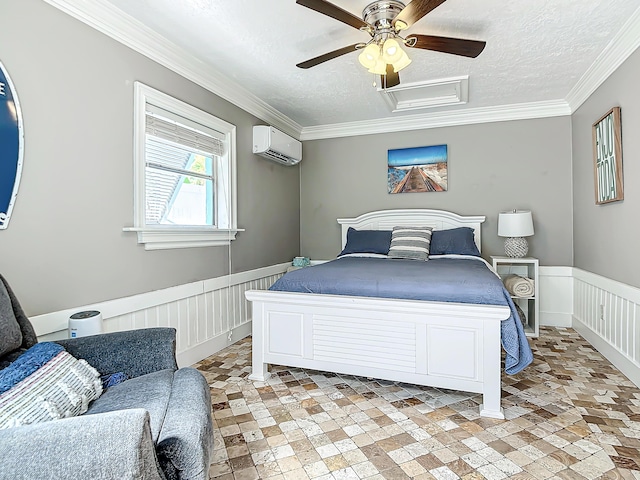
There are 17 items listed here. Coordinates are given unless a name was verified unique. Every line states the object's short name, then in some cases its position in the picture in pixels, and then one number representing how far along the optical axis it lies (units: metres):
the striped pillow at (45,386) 1.07
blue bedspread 2.11
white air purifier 1.85
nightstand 3.55
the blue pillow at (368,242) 3.91
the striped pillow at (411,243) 3.62
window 2.43
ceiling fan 1.87
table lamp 3.59
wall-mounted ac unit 3.64
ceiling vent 3.29
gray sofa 0.78
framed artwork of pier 4.20
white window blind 2.52
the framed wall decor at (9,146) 1.65
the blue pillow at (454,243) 3.66
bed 2.06
